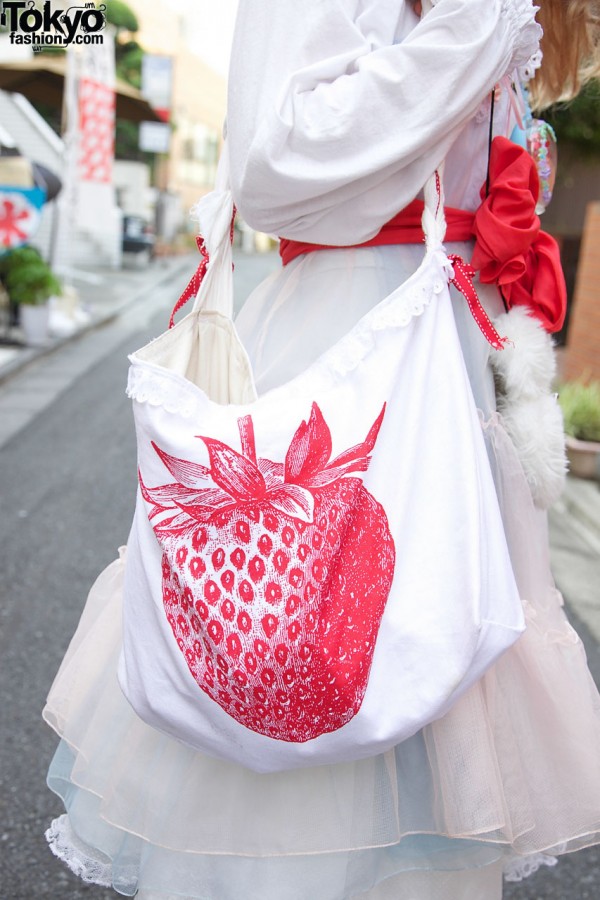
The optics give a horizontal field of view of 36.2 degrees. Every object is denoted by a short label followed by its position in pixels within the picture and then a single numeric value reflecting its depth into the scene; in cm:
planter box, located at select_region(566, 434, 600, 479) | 525
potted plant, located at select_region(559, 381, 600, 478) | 527
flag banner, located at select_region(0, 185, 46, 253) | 793
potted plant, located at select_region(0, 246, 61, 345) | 857
